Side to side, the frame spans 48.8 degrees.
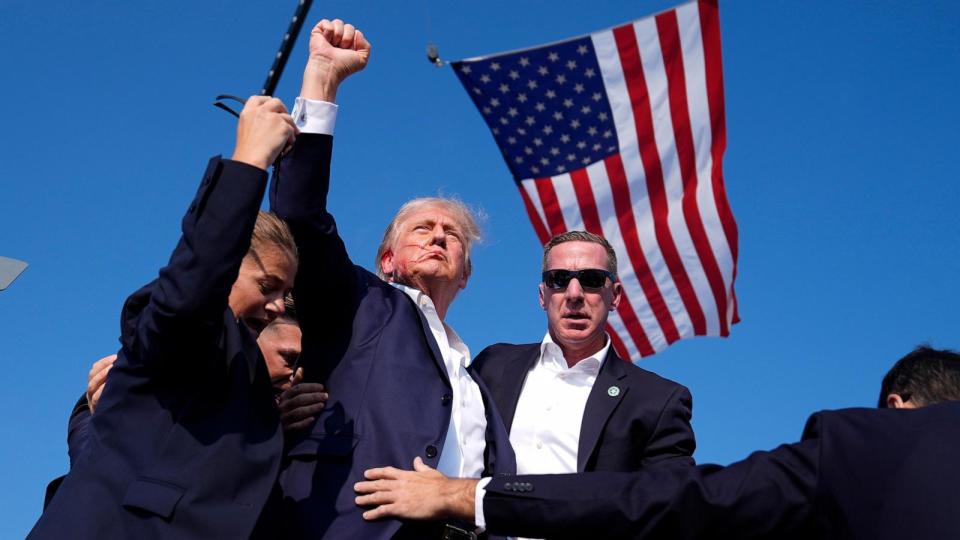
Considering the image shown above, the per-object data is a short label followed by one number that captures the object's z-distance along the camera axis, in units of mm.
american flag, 10531
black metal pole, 3381
